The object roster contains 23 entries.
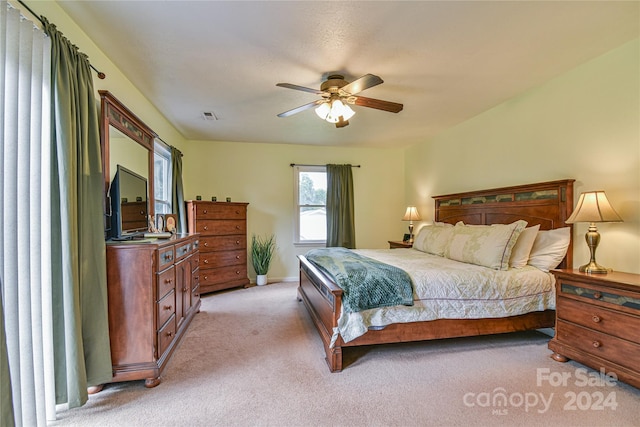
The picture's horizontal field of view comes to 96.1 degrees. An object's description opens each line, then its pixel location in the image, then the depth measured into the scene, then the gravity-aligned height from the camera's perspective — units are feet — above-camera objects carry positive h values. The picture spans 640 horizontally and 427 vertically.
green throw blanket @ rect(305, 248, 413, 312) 7.30 -2.06
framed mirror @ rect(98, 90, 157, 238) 7.26 +1.40
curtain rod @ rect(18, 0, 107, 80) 4.76 +3.49
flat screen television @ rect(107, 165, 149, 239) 7.27 +0.23
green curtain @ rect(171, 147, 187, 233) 13.35 +1.00
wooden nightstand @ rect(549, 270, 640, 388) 6.26 -2.87
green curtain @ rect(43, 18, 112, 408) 5.42 -0.42
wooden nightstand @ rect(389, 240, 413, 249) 15.44 -2.12
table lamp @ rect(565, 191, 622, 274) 7.09 -0.34
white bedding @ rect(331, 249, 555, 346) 7.48 -2.62
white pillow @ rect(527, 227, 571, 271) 8.75 -1.42
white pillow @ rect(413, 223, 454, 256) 11.56 -1.42
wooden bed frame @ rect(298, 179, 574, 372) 7.64 -2.65
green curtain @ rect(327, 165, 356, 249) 17.51 +0.02
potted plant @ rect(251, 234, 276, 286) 16.30 -2.85
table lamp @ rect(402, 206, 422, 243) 16.12 -0.51
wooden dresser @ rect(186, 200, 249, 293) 14.11 -1.59
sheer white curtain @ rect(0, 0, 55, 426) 4.55 +0.01
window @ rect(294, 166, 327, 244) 17.72 +0.26
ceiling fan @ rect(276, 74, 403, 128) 8.43 +3.31
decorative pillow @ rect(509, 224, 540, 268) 9.07 -1.41
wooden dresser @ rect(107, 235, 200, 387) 6.48 -2.22
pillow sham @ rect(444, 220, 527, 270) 8.87 -1.34
